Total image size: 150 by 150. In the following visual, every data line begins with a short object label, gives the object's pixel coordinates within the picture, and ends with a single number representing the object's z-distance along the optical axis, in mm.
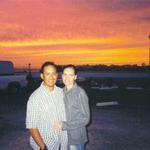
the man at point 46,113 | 1828
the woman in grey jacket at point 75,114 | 1955
